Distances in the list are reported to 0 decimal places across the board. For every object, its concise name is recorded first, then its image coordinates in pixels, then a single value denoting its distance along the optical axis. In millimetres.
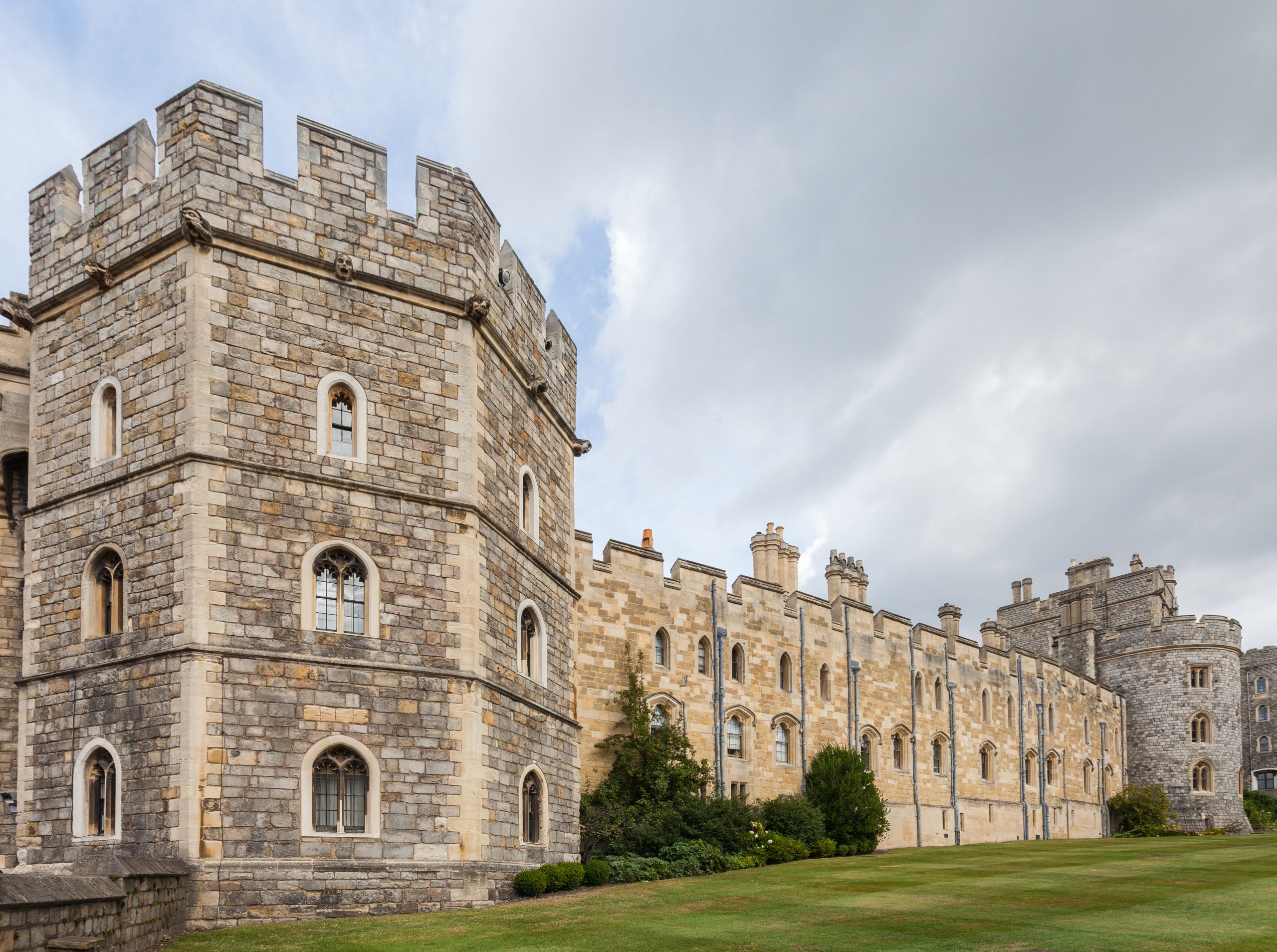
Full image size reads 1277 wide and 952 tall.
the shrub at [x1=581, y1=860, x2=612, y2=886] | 20188
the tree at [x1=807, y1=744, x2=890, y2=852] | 29625
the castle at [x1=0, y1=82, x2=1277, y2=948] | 15250
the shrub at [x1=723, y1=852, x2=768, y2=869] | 23938
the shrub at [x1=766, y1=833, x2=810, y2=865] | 25891
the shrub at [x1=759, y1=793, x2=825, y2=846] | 27844
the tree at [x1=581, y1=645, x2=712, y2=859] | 23312
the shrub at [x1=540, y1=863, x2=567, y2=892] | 18406
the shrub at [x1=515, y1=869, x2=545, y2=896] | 17562
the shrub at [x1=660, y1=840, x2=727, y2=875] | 22562
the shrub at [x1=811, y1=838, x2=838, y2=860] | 28000
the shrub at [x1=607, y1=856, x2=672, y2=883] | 21359
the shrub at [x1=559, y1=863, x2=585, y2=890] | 19016
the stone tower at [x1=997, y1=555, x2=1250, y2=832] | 49469
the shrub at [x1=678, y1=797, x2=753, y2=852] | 24297
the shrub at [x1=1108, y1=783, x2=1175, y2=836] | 48406
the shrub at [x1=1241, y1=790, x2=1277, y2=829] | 52728
